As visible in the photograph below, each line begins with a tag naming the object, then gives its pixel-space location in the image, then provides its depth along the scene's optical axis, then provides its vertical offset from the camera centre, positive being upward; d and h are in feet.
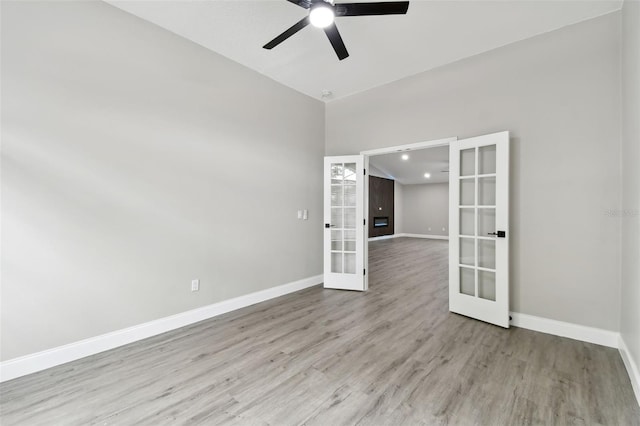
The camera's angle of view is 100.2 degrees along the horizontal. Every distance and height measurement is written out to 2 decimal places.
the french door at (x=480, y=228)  9.50 -0.49
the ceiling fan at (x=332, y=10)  6.21 +4.95
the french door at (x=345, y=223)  13.91 -0.45
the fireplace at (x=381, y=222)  35.42 -1.01
